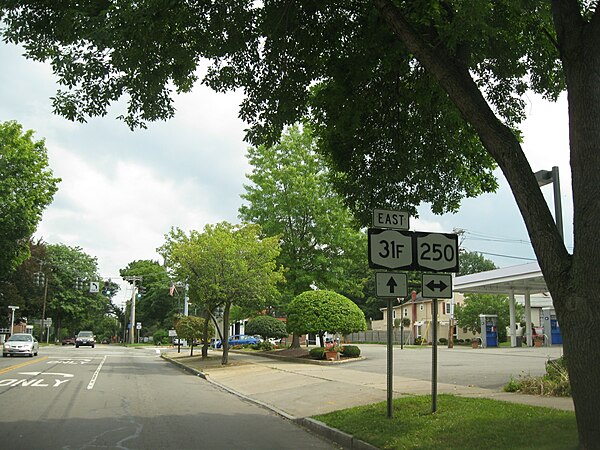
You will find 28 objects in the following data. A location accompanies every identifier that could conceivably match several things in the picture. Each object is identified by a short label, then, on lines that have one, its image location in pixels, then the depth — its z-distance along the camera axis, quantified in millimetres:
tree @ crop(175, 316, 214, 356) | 31727
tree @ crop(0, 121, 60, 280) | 30234
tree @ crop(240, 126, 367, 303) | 30469
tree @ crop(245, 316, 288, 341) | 36569
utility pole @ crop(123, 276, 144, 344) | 70800
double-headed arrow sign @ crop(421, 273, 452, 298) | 9523
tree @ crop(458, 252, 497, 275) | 107562
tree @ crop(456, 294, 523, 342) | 51844
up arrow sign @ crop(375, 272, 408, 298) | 9359
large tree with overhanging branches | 5982
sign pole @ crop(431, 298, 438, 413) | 9021
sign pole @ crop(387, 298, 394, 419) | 9164
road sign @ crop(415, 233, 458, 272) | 9469
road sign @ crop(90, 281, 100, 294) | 62178
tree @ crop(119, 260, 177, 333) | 93375
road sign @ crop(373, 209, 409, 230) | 9445
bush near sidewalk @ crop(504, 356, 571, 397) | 10711
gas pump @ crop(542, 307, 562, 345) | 35625
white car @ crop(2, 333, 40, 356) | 32500
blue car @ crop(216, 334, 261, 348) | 51475
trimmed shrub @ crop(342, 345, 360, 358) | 25109
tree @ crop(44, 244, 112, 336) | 76188
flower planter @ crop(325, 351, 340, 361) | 24059
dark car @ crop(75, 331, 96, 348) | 58116
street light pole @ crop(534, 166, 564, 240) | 11211
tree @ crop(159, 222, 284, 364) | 24875
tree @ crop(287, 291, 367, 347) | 24812
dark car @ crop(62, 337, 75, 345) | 75938
